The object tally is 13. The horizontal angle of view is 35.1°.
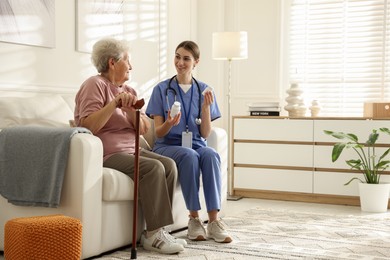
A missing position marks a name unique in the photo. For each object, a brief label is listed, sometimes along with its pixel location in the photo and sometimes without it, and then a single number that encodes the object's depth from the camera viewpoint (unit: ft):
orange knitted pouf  8.30
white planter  14.96
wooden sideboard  16.01
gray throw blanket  9.18
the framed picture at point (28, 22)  11.68
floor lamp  16.93
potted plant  14.94
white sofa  9.15
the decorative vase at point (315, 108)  17.11
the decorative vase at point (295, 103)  17.10
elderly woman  10.00
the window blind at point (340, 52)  17.52
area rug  9.95
